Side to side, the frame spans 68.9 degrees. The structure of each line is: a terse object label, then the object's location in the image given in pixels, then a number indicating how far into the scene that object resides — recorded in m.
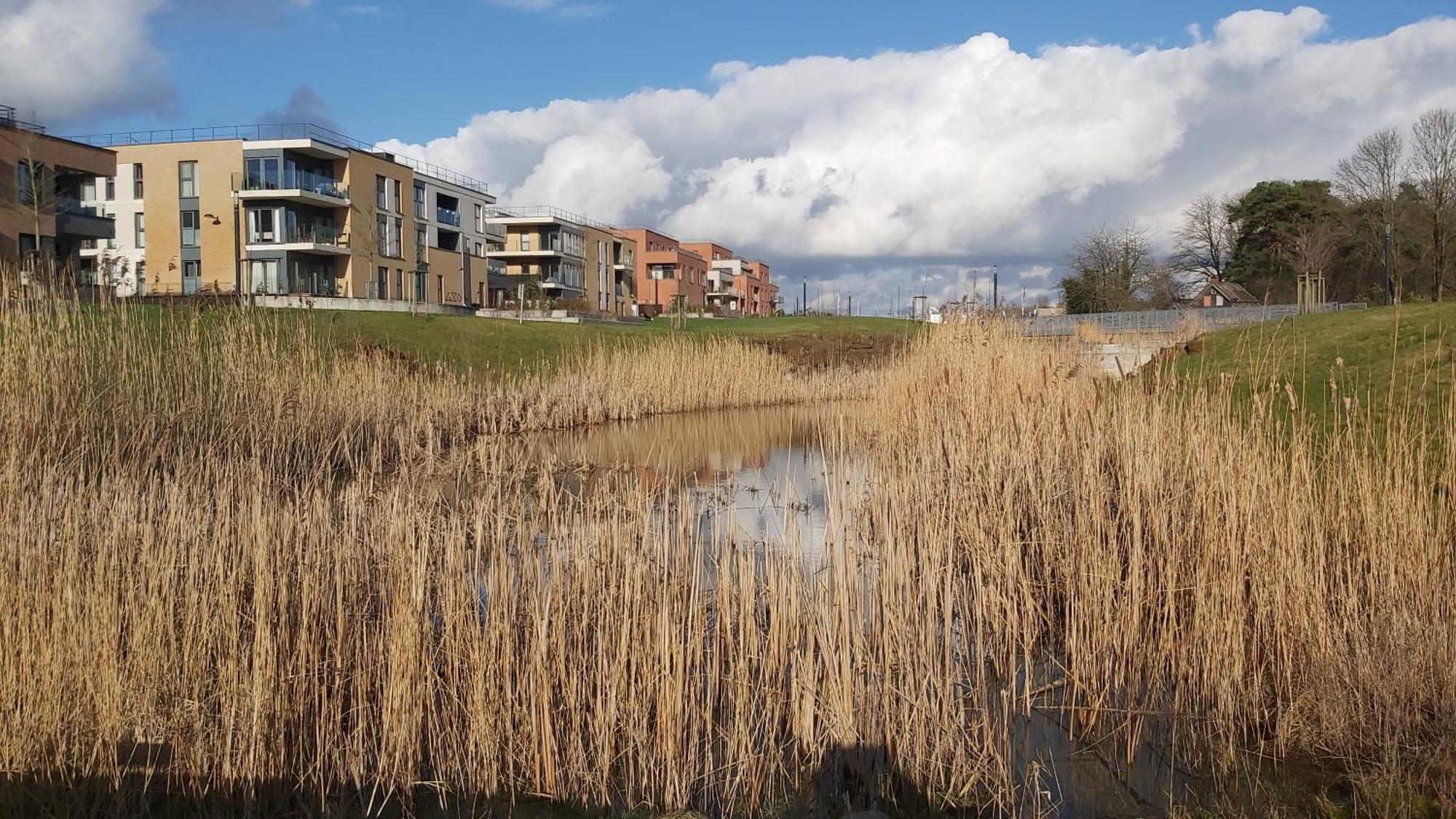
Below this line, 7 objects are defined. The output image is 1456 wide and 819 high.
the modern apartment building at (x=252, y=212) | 41.34
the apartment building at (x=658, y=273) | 78.56
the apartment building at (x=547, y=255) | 60.97
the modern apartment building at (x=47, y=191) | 32.41
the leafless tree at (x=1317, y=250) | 40.60
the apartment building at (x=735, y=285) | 92.19
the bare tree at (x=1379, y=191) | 39.56
